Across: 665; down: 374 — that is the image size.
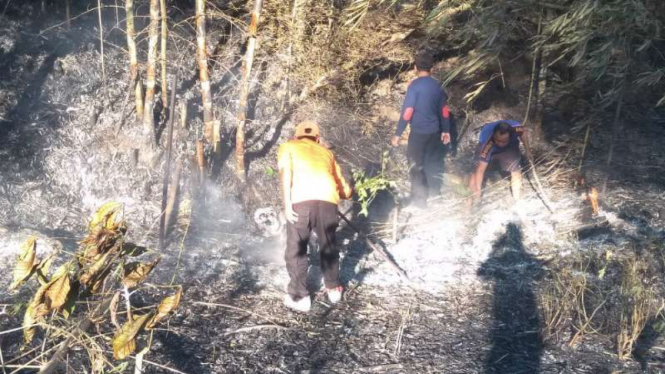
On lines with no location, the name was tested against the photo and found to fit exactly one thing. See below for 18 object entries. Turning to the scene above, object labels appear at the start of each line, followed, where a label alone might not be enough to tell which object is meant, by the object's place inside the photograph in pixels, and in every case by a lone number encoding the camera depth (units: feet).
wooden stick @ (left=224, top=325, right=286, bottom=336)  15.49
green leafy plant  22.40
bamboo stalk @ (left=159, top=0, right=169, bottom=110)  20.61
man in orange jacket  16.17
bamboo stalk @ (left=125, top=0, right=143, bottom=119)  20.67
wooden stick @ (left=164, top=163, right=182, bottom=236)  20.61
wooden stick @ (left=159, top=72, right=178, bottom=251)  19.58
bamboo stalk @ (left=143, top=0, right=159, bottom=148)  20.77
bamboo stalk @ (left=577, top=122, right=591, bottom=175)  25.39
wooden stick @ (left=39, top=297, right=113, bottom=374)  10.25
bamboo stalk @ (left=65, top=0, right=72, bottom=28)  24.76
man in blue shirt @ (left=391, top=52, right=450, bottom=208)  22.15
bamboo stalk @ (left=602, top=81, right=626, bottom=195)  24.62
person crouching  22.50
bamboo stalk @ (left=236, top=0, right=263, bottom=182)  20.57
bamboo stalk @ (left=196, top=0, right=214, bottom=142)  20.25
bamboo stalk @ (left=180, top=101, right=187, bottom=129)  24.02
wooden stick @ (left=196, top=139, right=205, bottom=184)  22.12
